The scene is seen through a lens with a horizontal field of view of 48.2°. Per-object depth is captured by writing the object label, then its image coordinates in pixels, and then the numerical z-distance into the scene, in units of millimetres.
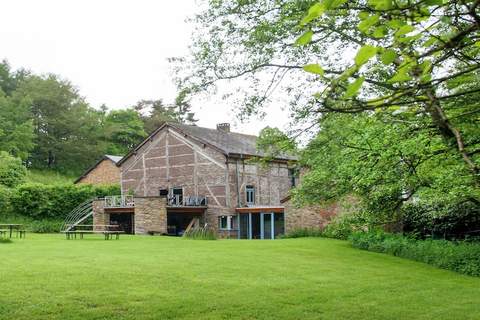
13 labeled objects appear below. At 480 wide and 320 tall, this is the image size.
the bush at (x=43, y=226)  31797
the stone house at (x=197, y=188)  32406
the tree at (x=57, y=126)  52812
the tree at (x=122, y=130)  58625
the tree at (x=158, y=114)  65125
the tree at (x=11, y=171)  34684
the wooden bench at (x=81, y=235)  23844
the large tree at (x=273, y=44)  8500
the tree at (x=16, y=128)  45844
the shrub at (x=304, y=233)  27766
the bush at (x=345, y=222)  12328
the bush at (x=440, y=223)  19953
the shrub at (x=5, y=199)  32062
